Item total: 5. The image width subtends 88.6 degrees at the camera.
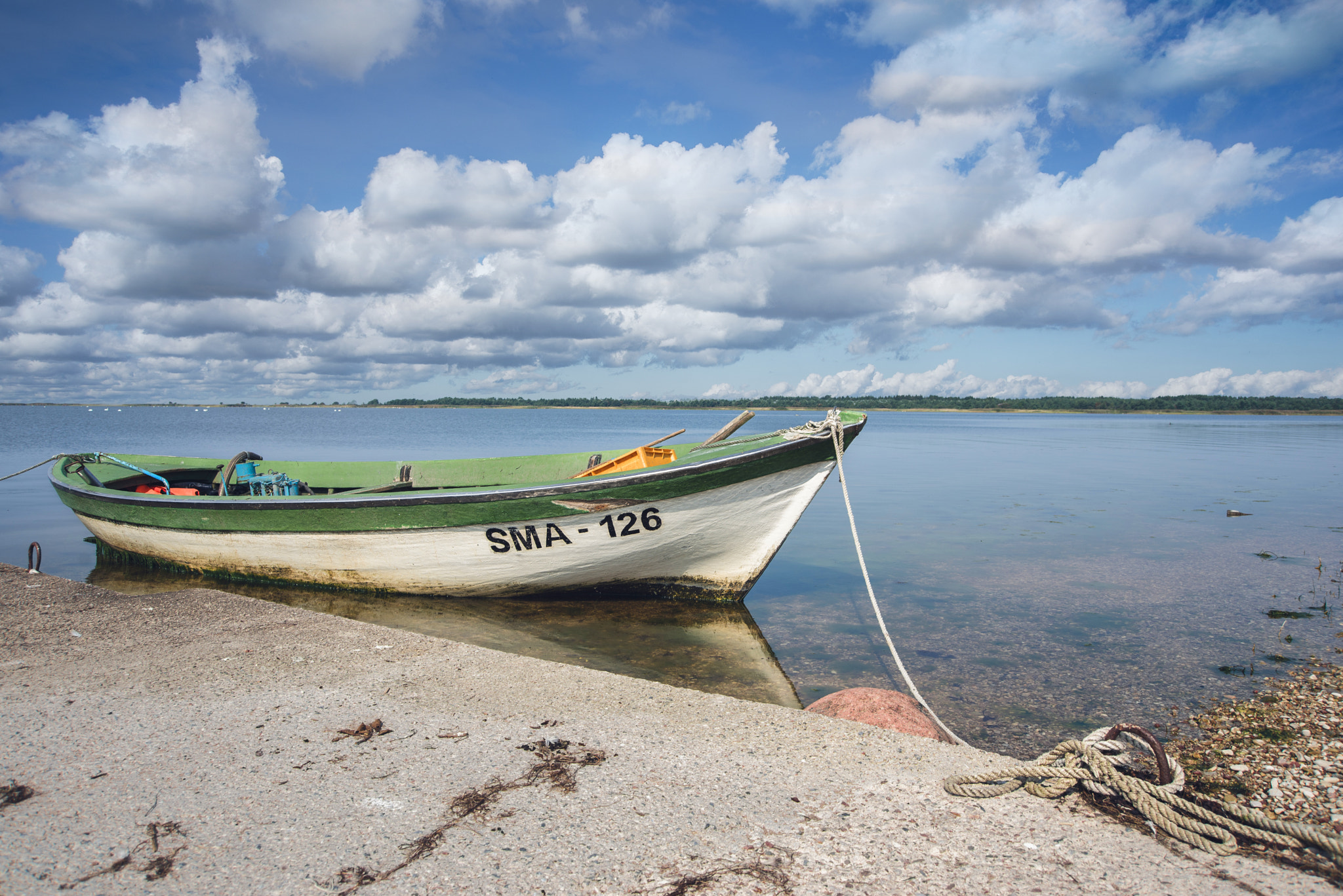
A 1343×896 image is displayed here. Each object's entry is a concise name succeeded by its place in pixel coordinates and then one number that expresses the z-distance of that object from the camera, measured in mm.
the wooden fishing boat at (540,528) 7203
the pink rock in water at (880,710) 4191
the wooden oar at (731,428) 8656
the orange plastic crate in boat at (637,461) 8672
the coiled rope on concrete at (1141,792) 2629
